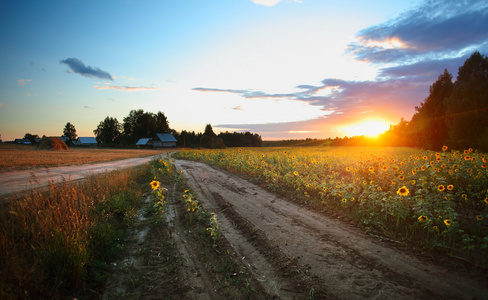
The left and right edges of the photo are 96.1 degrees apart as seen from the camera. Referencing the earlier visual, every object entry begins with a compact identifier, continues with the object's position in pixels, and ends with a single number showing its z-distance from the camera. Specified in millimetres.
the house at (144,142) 84500
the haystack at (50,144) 42041
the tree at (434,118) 32459
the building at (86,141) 101712
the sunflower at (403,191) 4904
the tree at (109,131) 100812
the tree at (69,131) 115250
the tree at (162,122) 101438
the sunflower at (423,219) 4406
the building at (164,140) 82812
